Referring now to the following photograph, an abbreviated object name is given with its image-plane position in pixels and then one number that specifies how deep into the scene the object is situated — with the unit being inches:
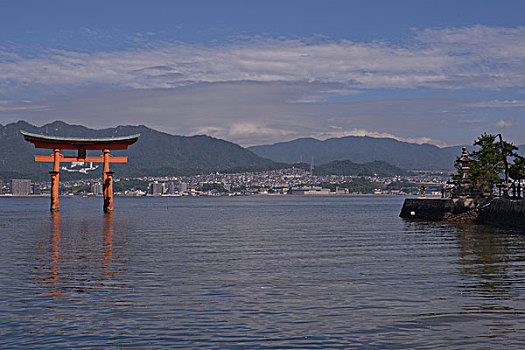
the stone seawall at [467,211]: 1433.3
